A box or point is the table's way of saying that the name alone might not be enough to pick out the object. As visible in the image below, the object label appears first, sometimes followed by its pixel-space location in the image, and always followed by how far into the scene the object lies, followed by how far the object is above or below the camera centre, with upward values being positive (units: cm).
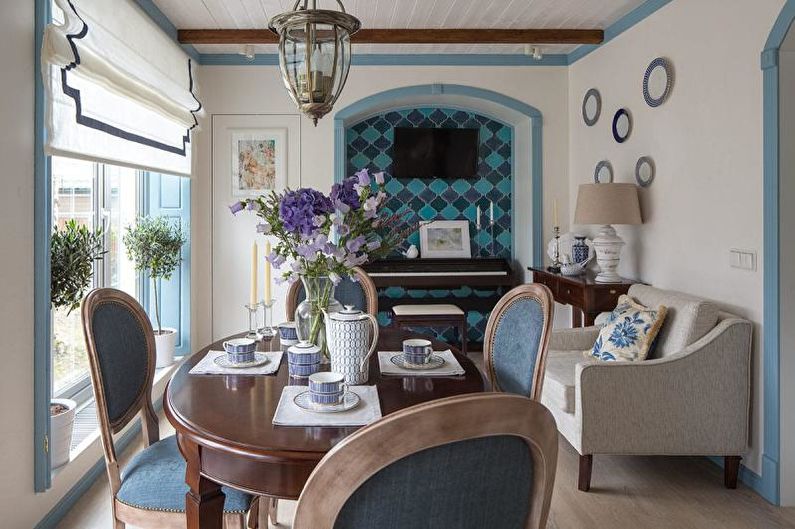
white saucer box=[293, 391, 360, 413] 155 -35
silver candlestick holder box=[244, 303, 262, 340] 222 -26
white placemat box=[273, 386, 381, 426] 148 -36
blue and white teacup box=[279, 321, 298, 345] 234 -26
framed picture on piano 577 +23
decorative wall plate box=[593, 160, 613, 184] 451 +66
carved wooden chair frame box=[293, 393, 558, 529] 82 -23
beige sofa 292 -64
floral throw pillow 317 -37
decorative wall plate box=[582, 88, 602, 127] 470 +119
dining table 134 -38
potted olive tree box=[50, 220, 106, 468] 262 -5
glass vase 198 -14
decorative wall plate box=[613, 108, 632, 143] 420 +94
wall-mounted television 574 +102
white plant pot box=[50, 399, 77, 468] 266 -73
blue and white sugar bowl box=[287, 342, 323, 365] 190 -27
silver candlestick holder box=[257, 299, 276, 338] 250 -27
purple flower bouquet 178 +11
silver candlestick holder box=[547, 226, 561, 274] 469 +3
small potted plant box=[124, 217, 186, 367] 416 +9
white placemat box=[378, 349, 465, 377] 195 -33
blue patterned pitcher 179 -22
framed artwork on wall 518 +86
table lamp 387 +33
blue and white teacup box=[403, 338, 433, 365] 203 -28
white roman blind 262 +90
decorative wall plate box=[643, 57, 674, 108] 369 +109
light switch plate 294 +2
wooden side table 387 -19
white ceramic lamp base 403 +6
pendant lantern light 185 +64
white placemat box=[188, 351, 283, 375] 196 -33
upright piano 534 -10
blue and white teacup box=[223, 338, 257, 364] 204 -28
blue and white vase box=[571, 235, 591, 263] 440 +8
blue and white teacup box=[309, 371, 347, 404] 156 -31
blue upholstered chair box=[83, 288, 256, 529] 179 -47
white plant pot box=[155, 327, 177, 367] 439 -57
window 333 +28
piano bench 508 -44
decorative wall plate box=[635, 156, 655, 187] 391 +58
